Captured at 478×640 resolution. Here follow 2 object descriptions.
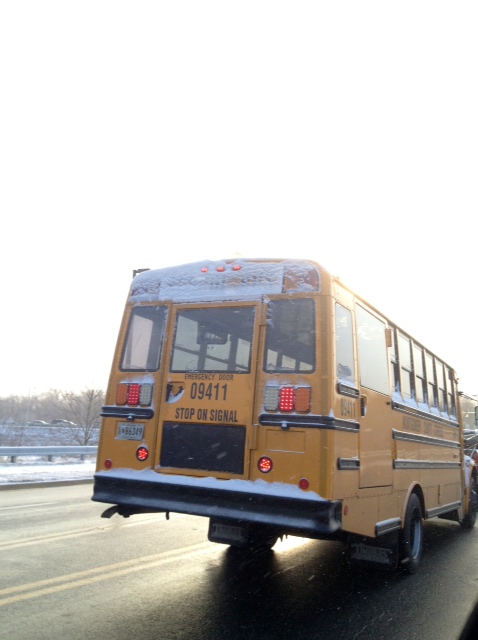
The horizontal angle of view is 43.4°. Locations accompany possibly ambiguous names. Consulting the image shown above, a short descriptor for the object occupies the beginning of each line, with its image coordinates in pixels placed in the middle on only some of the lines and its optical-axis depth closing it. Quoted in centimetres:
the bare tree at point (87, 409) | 2927
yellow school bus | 515
